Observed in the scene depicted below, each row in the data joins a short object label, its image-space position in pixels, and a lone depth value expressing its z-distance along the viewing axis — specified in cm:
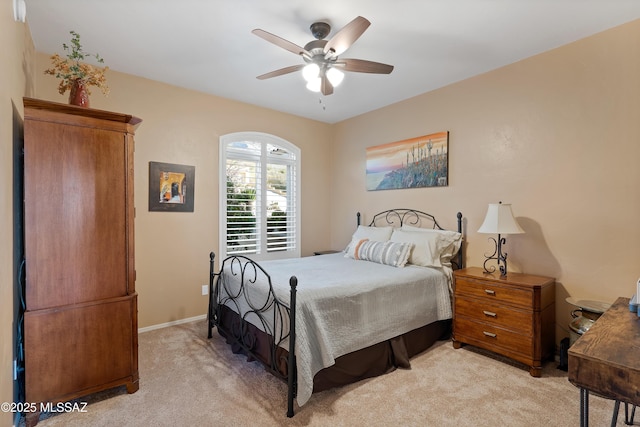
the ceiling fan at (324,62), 222
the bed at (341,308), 220
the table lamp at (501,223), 287
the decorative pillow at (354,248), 387
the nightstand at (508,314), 258
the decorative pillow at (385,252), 336
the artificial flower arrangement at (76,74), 224
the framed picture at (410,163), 381
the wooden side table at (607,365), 105
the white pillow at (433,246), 336
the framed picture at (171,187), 362
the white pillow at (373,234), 392
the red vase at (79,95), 227
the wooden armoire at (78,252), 203
